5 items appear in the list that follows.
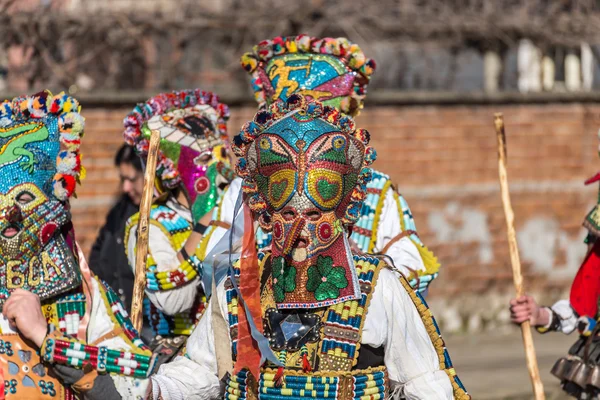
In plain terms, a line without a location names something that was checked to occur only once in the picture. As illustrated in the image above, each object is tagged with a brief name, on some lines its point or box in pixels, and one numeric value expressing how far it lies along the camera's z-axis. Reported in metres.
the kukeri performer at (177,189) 12.10
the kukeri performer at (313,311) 8.52
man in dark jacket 14.24
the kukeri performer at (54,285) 9.34
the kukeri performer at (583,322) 12.16
